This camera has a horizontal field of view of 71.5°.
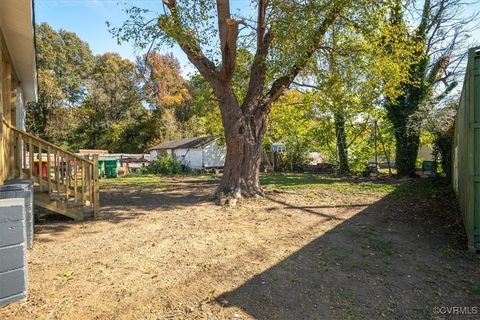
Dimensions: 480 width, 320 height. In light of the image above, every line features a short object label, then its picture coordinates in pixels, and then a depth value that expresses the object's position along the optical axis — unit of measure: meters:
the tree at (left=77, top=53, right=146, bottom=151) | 35.66
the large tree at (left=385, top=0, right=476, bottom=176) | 16.11
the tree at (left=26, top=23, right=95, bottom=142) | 29.50
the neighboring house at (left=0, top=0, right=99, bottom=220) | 5.46
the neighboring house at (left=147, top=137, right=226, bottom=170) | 26.80
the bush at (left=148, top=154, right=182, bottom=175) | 23.69
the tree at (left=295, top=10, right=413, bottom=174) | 8.95
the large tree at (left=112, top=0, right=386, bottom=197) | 7.87
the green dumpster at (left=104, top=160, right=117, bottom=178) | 20.67
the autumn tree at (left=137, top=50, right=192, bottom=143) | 35.91
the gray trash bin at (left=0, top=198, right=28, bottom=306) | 2.59
